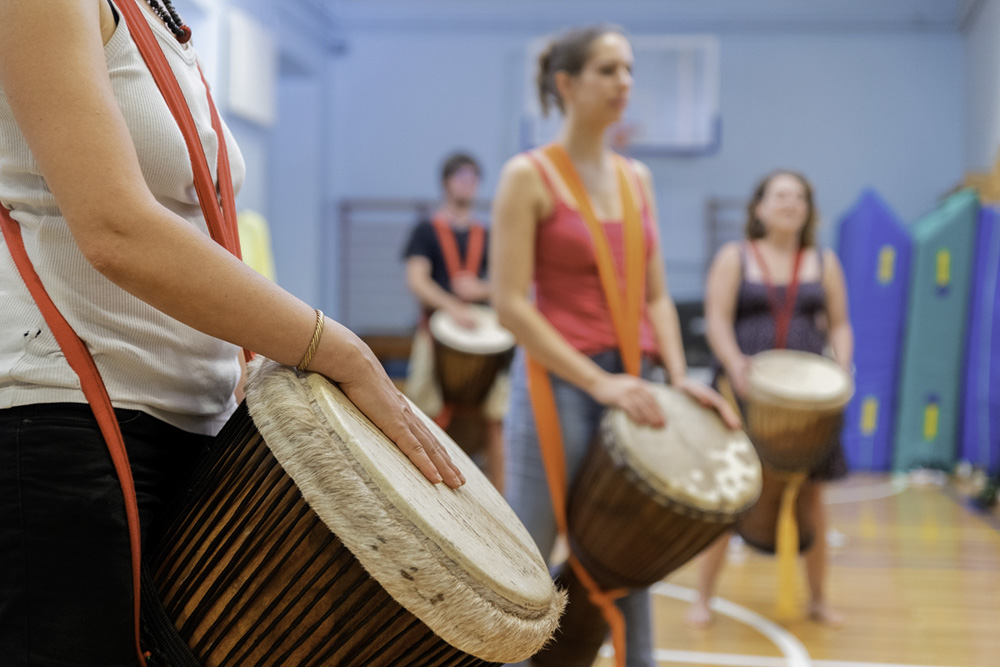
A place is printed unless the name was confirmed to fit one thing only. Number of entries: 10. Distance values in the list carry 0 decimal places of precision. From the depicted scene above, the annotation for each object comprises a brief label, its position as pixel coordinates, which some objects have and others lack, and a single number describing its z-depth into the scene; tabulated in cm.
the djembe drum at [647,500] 176
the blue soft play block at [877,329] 666
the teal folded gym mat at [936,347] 648
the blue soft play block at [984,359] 584
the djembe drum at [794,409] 306
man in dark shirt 436
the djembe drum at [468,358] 423
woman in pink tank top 199
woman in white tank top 82
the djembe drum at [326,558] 84
